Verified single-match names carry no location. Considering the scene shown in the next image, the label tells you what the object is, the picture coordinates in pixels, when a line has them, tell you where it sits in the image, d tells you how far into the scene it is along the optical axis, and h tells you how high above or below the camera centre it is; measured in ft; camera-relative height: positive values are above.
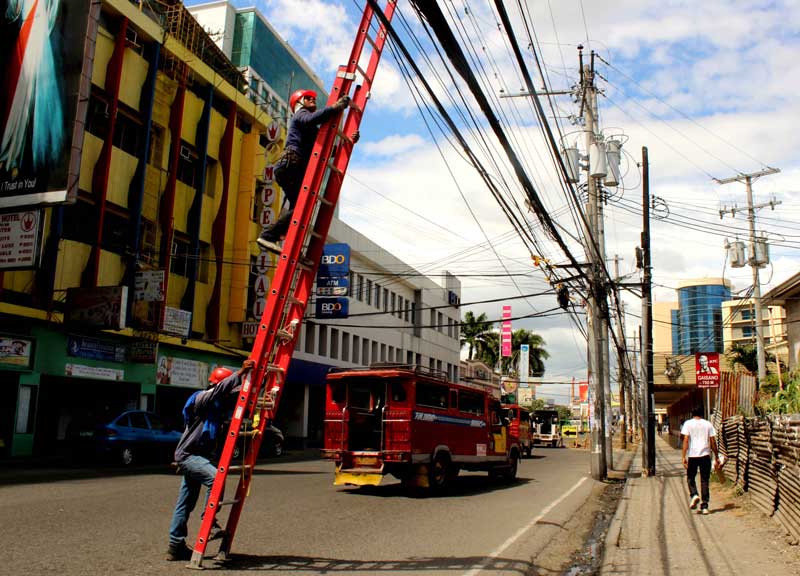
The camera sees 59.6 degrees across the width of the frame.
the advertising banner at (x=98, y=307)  69.92 +8.55
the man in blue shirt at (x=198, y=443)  21.70 -1.44
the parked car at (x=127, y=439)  60.23 -3.92
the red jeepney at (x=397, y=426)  48.08 -1.50
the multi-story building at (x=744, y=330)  147.30 +37.26
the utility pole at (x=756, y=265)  103.30 +24.65
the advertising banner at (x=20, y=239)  59.11 +12.61
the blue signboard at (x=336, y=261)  101.57 +20.54
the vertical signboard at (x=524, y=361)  254.06 +17.91
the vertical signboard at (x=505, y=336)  209.37 +22.09
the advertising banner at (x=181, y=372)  86.58 +3.06
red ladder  20.77 +3.50
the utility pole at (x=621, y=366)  112.95 +8.98
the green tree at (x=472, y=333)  249.90 +27.05
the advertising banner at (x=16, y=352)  65.21 +3.54
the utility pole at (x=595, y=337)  66.64 +7.61
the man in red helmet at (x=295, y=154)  22.94 +8.15
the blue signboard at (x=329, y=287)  103.27 +16.94
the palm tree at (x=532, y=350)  279.90 +24.27
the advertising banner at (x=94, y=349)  73.67 +4.69
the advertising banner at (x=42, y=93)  56.85 +24.58
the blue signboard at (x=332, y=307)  100.81 +13.69
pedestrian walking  39.14 -1.77
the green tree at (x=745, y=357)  136.30 +12.33
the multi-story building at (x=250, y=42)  147.13 +76.74
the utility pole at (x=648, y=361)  67.56 +5.38
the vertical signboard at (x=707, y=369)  60.85 +4.30
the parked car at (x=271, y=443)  83.41 -5.09
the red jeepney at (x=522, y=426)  95.81 -2.13
